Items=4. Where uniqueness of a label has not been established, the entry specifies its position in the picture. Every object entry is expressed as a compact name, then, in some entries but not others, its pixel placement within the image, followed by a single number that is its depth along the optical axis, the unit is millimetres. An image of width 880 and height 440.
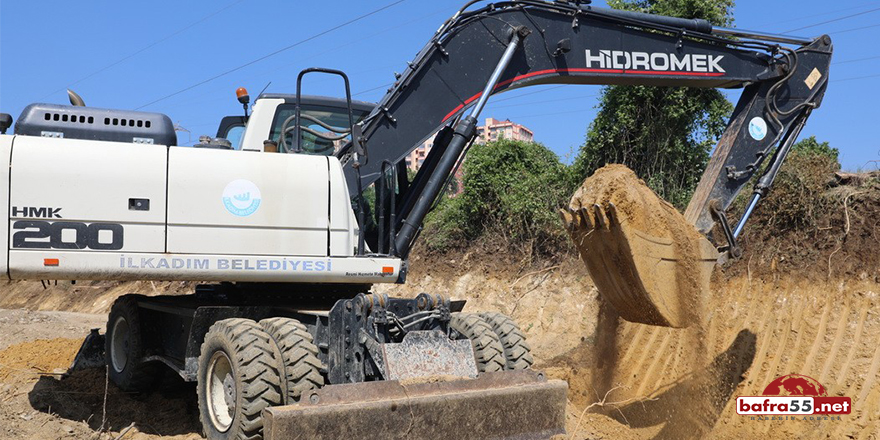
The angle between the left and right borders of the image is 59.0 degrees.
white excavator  5652
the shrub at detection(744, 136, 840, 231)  10039
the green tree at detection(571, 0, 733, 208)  13219
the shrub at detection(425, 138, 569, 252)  13633
